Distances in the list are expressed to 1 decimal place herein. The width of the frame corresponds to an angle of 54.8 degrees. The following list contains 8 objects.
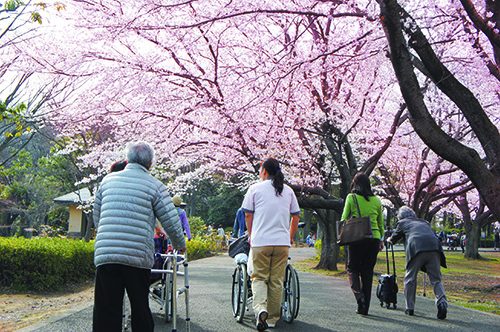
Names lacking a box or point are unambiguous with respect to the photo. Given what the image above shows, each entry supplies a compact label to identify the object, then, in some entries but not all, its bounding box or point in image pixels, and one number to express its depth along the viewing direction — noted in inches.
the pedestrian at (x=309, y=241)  1644.9
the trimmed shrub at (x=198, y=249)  716.7
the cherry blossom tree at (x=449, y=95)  244.2
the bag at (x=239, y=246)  236.8
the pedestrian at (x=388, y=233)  307.6
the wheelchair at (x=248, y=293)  213.8
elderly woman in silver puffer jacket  133.8
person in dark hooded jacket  247.8
